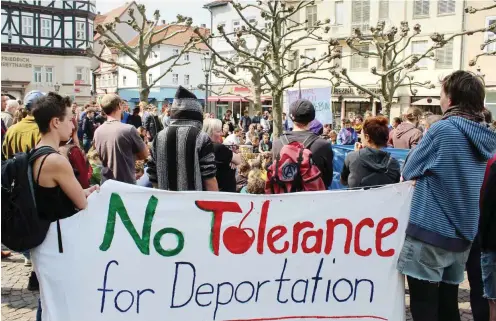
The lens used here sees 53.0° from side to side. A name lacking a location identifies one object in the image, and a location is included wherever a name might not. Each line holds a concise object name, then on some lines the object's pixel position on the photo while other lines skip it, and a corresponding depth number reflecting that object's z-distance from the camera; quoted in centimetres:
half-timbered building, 4669
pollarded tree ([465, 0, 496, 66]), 1289
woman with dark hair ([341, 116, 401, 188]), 398
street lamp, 2000
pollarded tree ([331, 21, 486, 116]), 1567
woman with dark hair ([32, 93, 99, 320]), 292
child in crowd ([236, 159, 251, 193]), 592
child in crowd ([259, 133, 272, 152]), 1331
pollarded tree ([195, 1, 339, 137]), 1158
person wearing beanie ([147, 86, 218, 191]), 375
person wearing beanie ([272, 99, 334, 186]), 401
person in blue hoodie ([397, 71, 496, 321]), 294
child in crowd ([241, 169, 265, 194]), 484
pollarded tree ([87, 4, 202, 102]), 1889
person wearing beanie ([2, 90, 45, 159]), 546
